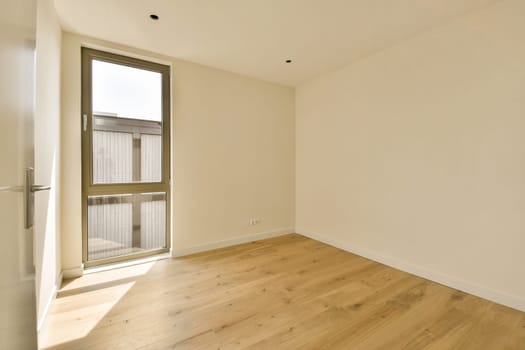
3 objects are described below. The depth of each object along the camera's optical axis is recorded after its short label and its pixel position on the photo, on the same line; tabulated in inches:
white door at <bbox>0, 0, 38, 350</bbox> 29.7
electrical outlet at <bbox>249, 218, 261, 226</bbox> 151.2
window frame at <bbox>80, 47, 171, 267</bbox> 105.6
